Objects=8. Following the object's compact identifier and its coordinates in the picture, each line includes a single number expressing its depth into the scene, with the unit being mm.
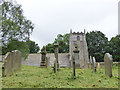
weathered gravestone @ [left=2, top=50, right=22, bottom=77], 7235
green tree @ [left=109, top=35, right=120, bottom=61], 38769
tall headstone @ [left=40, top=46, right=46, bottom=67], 13492
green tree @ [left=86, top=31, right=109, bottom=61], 39709
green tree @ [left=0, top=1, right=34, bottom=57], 18312
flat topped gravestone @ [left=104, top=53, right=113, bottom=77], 7663
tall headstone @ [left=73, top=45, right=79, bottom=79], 13223
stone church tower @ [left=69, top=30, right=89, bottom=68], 34928
